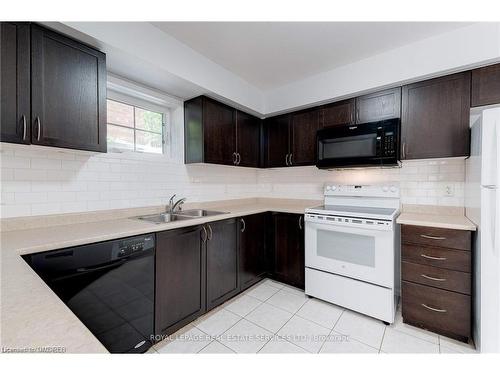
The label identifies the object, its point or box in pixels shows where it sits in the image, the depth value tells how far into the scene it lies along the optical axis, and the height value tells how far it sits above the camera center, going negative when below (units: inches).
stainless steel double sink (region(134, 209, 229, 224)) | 81.3 -12.4
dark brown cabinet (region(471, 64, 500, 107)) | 67.6 +31.0
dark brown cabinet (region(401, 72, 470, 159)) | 72.5 +23.3
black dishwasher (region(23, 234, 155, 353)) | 47.0 -24.2
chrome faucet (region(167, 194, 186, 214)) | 91.0 -8.3
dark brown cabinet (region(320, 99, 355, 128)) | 94.3 +31.6
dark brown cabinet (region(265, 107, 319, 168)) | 105.4 +23.5
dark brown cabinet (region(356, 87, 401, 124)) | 83.8 +31.3
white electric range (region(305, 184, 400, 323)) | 74.7 -25.2
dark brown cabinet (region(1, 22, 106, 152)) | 48.2 +23.1
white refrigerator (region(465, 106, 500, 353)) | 53.7 -12.0
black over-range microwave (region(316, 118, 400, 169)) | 81.7 +16.0
